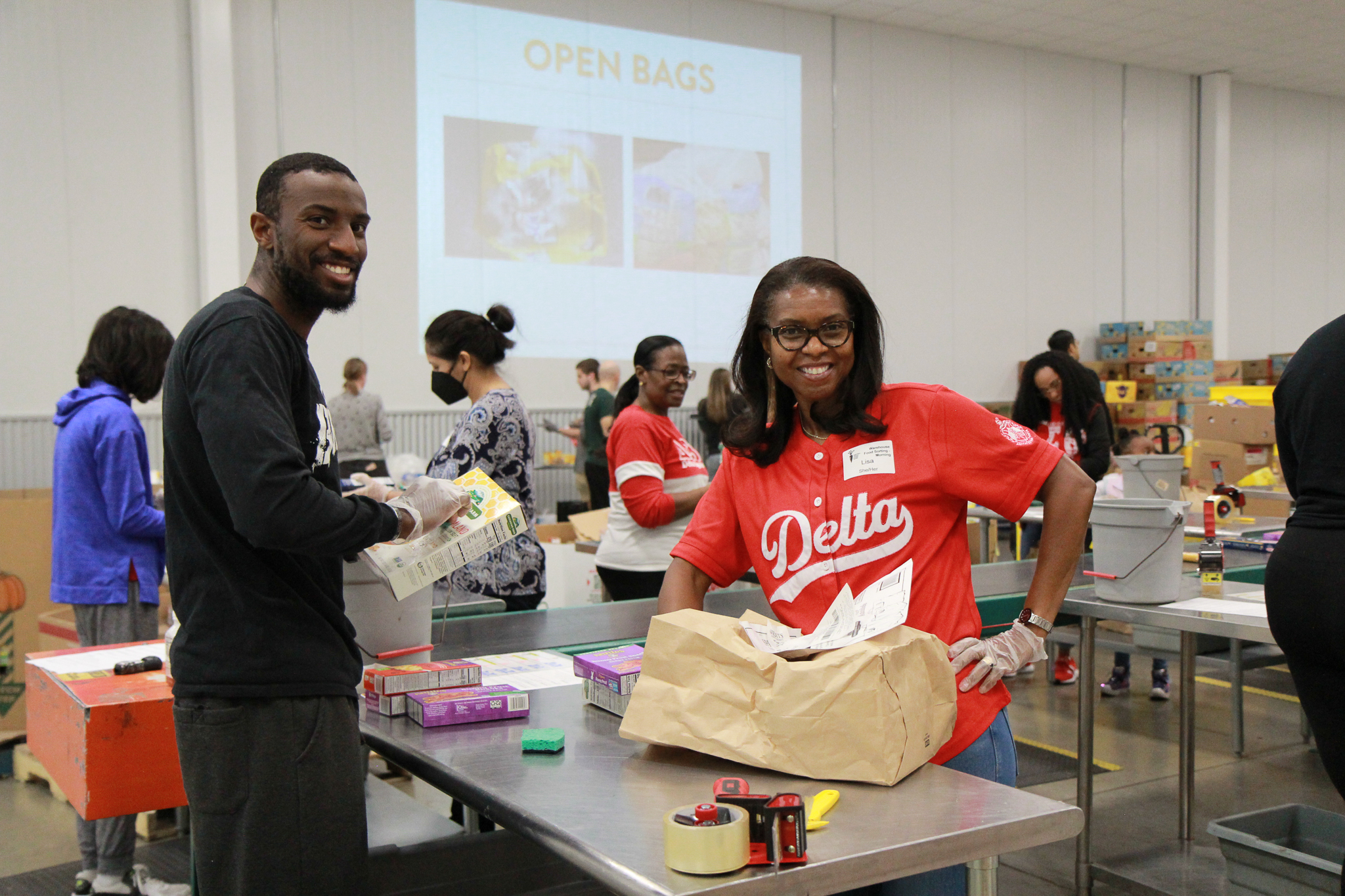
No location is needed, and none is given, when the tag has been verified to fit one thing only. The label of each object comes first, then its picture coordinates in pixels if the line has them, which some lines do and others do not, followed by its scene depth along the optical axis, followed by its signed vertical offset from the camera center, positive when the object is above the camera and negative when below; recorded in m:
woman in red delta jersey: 1.49 -0.12
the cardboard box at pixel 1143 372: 10.66 +0.32
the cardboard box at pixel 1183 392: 10.42 +0.11
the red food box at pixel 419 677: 1.70 -0.42
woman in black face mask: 2.76 -0.09
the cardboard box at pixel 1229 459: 5.68 -0.30
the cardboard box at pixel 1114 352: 10.99 +0.53
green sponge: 1.45 -0.45
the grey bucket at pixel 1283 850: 2.23 -0.98
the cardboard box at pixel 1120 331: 10.87 +0.74
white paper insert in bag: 1.30 -0.26
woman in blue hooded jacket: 2.95 -0.20
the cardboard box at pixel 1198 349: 10.62 +0.53
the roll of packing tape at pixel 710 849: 1.03 -0.42
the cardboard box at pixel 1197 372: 10.51 +0.30
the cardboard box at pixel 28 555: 4.22 -0.58
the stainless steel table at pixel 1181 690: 2.22 -0.73
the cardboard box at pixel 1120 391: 10.45 +0.12
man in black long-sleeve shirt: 1.25 -0.26
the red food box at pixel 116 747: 1.82 -0.58
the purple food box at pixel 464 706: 1.61 -0.45
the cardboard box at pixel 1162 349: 10.59 +0.53
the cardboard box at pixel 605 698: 1.63 -0.44
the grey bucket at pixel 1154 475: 2.93 -0.20
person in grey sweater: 7.31 -0.10
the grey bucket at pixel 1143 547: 2.37 -0.32
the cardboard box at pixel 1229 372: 11.09 +0.31
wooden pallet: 3.66 -1.22
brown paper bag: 1.23 -0.35
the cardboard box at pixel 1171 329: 10.73 +0.74
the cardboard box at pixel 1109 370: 10.99 +0.34
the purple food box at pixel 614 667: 1.63 -0.40
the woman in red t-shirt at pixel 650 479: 3.25 -0.22
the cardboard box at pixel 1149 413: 10.30 -0.09
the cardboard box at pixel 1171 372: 10.51 +0.31
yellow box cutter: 1.13 -0.43
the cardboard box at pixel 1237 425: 5.58 -0.12
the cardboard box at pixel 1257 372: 11.05 +0.31
